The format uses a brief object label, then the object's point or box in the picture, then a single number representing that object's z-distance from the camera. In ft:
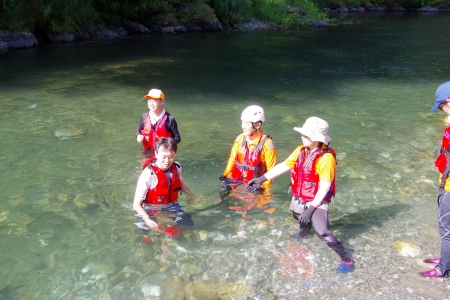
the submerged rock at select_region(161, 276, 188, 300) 14.88
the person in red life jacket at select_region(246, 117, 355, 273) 15.55
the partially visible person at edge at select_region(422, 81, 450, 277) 13.46
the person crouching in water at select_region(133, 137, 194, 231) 16.29
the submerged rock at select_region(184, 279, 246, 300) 14.93
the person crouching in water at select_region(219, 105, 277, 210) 19.41
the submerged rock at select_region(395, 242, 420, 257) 17.06
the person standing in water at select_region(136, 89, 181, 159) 22.94
